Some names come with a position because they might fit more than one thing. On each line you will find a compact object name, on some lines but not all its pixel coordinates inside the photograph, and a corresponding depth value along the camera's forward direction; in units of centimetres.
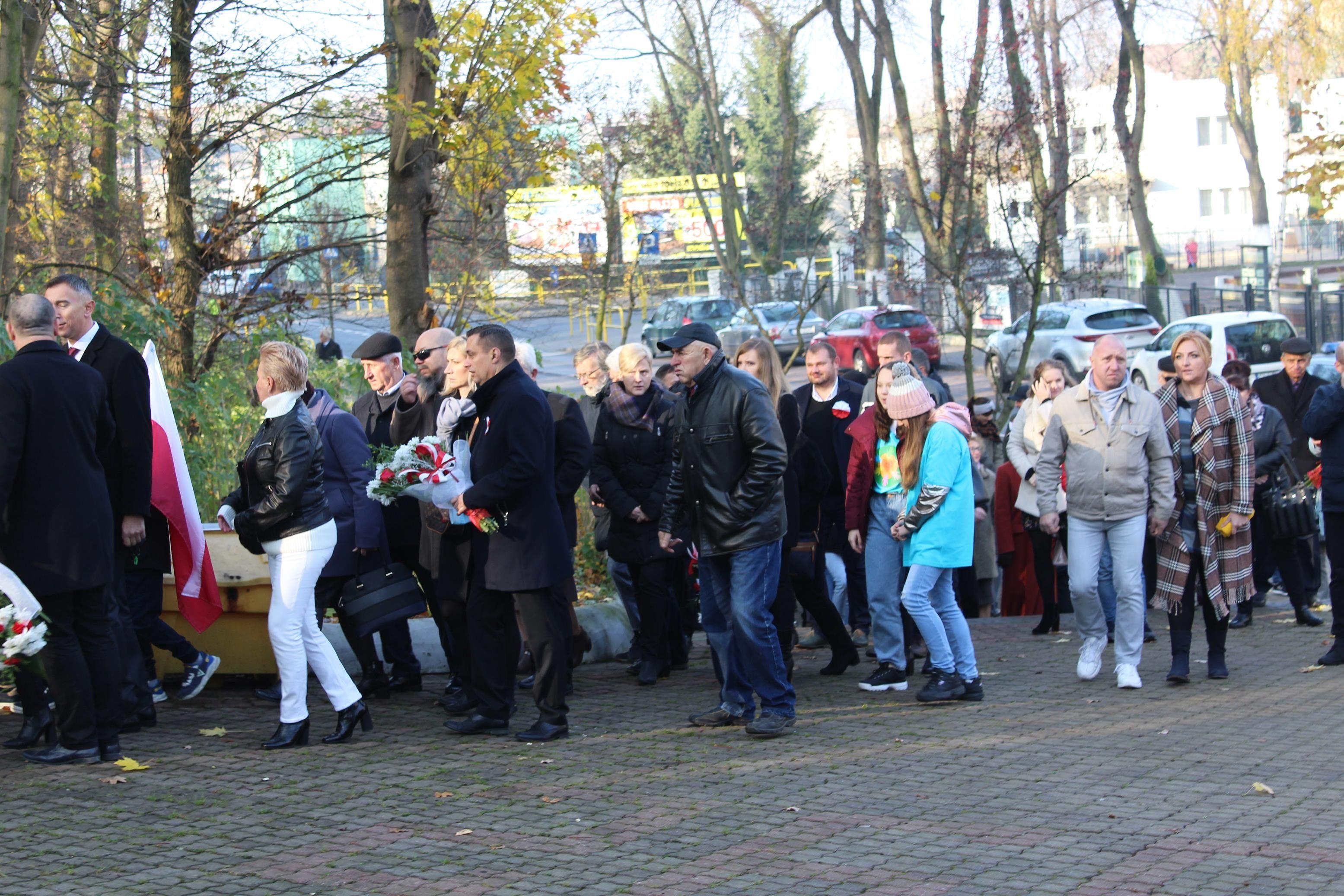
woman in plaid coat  792
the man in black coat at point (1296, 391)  1170
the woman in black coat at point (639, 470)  816
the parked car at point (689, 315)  3656
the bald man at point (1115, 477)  778
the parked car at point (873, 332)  3094
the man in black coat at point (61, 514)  602
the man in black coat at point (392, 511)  787
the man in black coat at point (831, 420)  872
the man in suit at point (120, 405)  656
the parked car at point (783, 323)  3397
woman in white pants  634
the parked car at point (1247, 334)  2352
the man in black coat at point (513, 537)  651
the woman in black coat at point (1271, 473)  983
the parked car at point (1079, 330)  2731
